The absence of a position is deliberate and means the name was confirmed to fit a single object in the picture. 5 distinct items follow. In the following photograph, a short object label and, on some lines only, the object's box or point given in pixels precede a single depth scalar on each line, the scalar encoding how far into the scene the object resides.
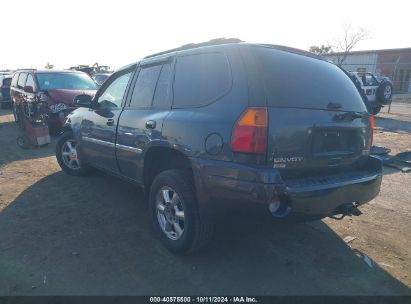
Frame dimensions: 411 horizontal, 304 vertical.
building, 32.73
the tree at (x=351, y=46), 42.10
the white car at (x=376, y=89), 13.62
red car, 8.89
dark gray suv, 2.65
